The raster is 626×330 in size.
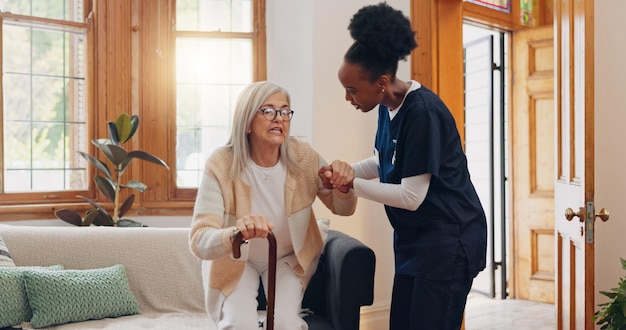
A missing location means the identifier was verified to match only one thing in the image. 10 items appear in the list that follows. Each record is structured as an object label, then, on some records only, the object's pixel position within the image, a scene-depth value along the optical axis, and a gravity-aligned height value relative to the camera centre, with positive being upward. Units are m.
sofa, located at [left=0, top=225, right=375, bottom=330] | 2.71 -0.43
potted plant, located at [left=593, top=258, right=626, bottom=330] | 2.47 -0.56
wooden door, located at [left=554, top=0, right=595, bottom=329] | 2.55 +0.00
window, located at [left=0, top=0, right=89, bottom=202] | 4.19 +0.43
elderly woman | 2.35 -0.15
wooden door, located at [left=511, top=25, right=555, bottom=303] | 5.30 -0.03
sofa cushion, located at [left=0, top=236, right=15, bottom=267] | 2.70 -0.38
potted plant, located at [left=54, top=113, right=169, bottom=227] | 3.96 -0.06
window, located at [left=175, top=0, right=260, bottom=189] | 4.50 +0.61
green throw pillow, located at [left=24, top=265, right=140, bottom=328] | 2.58 -0.52
